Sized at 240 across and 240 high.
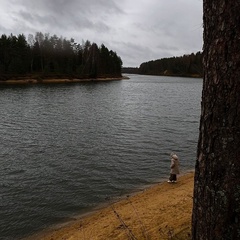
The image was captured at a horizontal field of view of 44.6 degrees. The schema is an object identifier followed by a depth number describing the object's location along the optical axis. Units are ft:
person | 46.53
